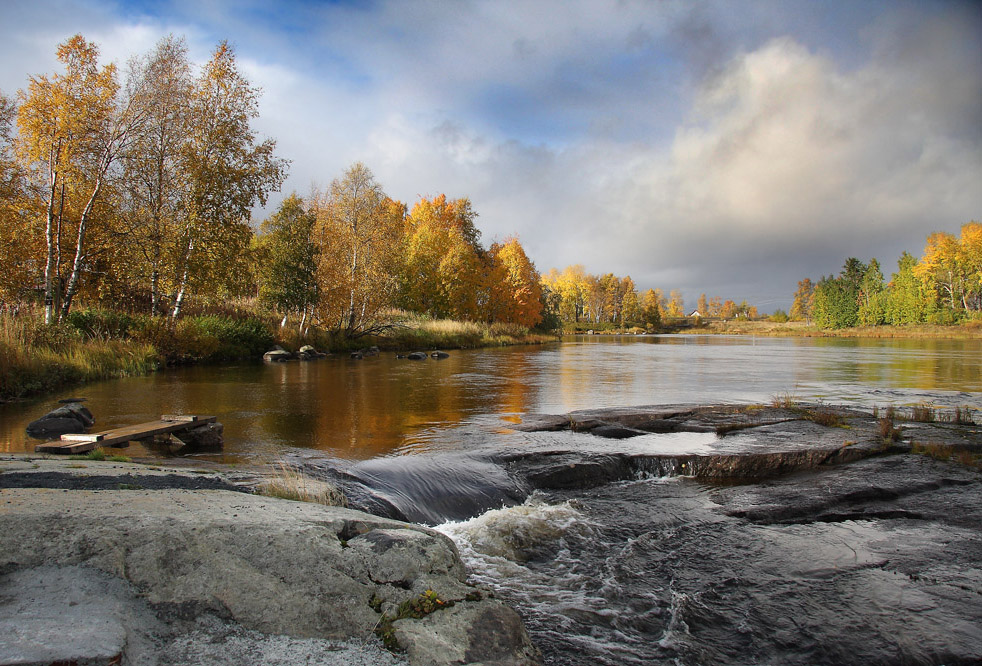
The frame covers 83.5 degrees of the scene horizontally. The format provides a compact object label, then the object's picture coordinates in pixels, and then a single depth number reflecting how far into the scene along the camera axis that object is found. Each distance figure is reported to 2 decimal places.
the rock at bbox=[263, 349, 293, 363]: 26.56
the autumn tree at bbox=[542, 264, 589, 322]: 109.69
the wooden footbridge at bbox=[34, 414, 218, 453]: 7.20
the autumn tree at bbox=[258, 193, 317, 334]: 30.17
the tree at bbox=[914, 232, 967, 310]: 79.43
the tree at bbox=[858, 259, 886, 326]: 90.62
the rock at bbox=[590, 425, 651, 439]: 10.37
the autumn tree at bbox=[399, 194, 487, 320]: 49.59
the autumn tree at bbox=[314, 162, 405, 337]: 32.91
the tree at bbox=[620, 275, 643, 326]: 123.50
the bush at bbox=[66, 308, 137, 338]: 19.66
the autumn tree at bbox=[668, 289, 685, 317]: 171.76
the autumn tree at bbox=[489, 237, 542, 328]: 60.84
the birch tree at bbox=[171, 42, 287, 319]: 23.34
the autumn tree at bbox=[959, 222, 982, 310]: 75.56
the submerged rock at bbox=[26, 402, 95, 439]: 9.16
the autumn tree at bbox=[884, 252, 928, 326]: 82.75
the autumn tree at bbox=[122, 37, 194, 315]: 22.52
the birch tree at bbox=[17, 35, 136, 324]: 19.38
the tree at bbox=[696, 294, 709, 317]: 190.75
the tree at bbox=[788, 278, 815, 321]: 138.88
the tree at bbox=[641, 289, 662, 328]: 127.27
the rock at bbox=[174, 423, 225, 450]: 8.95
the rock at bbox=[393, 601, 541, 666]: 3.10
